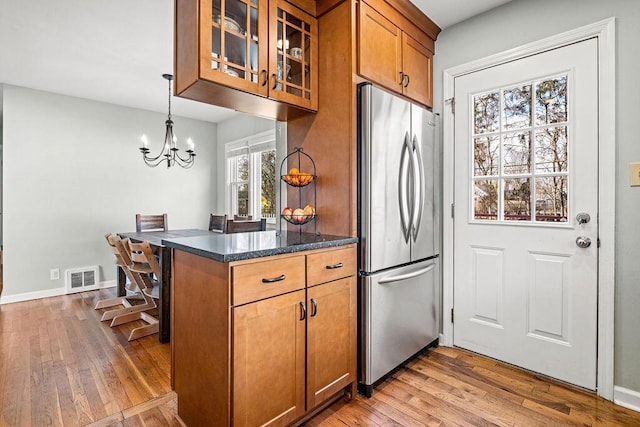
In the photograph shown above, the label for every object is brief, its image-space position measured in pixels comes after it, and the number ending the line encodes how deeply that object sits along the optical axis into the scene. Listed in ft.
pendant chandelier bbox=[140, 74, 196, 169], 11.32
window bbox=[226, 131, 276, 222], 15.12
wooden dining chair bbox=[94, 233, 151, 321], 9.98
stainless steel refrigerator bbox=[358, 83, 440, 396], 6.20
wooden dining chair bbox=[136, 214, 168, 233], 13.32
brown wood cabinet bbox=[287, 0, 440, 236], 6.21
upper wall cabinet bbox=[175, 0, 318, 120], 5.04
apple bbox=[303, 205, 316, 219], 6.49
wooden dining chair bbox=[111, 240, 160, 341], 8.93
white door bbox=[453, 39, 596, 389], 6.34
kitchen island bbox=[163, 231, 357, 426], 4.31
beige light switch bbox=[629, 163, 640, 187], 5.75
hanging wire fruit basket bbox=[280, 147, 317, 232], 6.43
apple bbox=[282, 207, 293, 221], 6.39
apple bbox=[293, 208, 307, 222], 6.35
